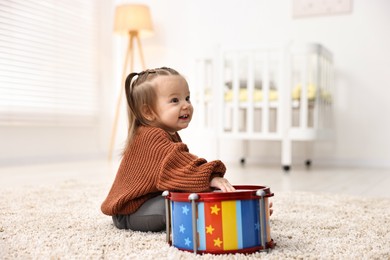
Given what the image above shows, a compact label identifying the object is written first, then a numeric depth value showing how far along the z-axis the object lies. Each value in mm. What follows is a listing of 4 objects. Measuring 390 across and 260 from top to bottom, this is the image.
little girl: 967
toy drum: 780
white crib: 2660
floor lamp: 3484
